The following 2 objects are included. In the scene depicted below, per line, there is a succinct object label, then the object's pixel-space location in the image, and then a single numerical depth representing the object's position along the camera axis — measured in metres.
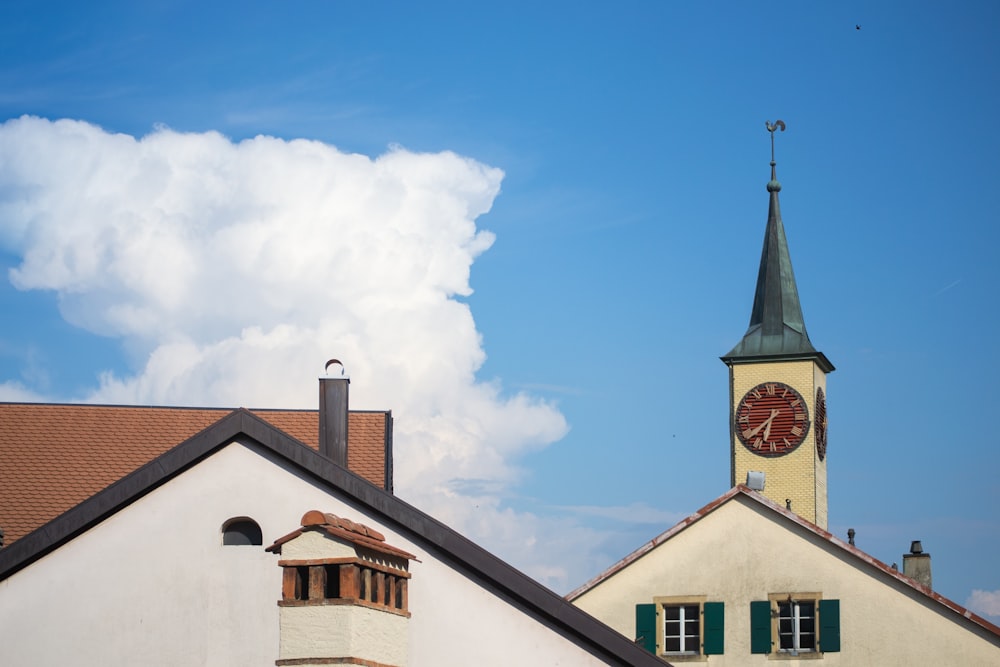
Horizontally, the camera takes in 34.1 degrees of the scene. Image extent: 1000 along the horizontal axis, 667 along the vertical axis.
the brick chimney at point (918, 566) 35.53
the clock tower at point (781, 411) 43.06
